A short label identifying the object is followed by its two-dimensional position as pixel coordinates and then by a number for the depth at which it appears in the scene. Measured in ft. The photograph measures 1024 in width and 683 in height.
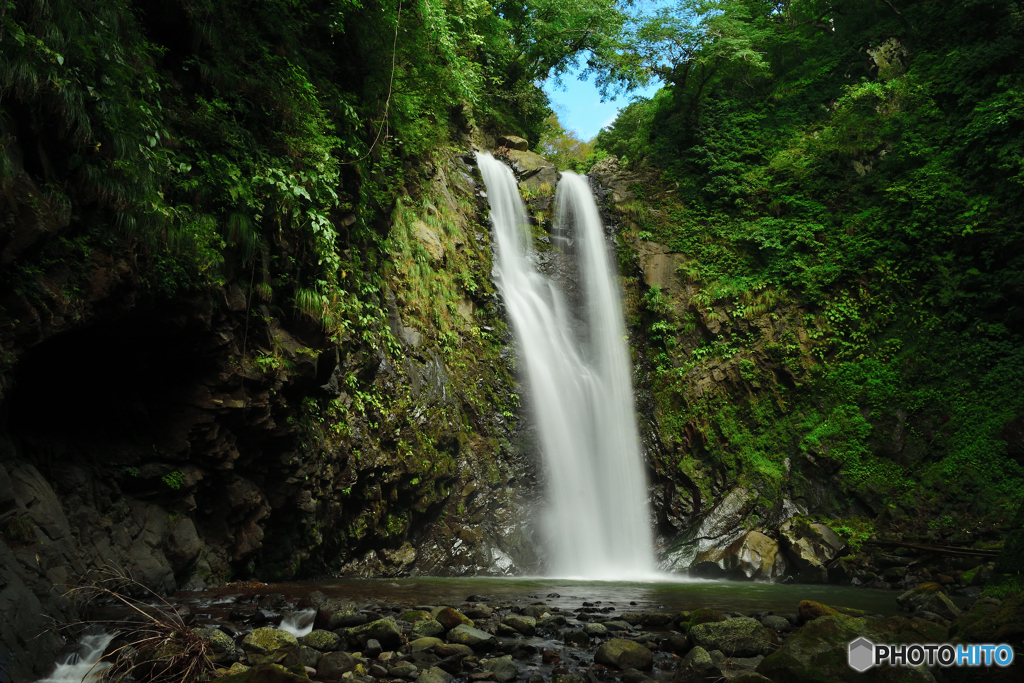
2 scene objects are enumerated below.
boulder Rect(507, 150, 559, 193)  61.21
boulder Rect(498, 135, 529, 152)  65.82
